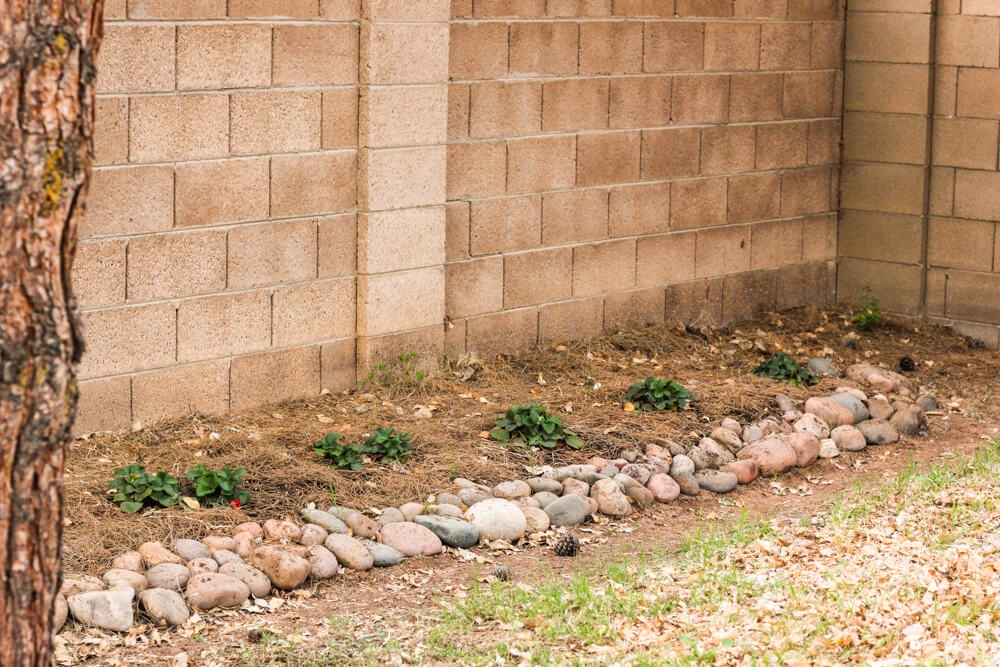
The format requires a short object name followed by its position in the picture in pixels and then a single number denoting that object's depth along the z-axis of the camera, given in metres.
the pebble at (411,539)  9.28
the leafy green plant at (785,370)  13.93
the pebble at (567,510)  10.12
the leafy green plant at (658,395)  12.58
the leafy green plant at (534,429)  11.42
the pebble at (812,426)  12.34
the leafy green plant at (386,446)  10.77
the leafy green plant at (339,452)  10.48
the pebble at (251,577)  8.36
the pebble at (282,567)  8.48
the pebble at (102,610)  7.62
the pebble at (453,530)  9.48
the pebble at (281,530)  9.03
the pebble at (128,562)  8.34
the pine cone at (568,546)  9.47
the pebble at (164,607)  7.84
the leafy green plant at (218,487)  9.59
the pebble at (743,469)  11.33
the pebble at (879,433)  12.55
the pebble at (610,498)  10.37
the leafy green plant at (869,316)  16.80
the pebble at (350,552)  8.91
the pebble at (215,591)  8.07
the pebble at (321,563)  8.69
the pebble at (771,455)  11.54
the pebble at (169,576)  8.19
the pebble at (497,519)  9.69
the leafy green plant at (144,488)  9.40
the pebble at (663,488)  10.79
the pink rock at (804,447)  11.84
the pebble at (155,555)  8.48
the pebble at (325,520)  9.30
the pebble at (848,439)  12.34
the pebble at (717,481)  11.12
